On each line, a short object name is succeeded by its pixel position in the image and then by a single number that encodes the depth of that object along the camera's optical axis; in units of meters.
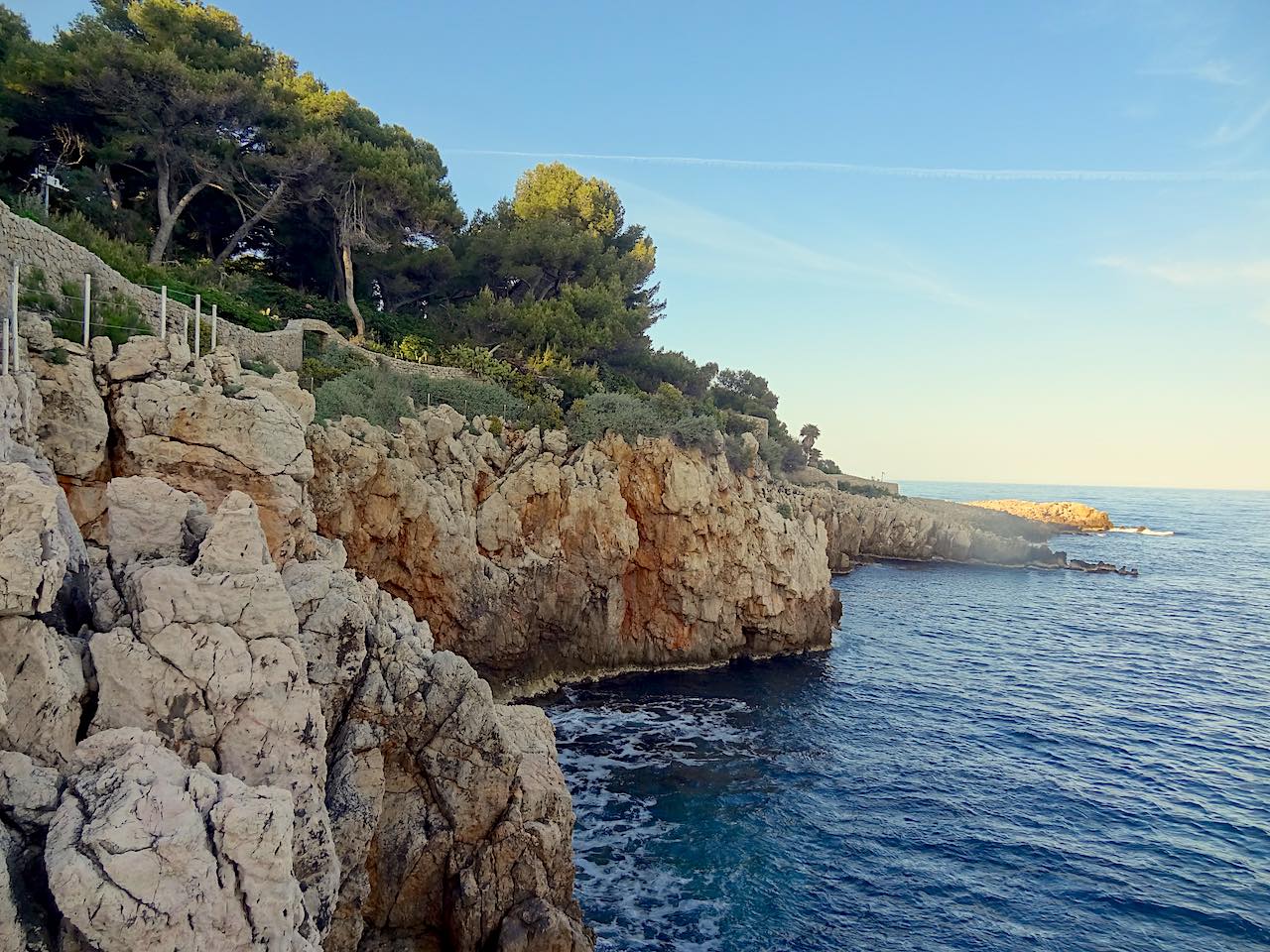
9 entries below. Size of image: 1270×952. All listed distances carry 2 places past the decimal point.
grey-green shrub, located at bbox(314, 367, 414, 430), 25.34
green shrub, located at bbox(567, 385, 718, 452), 31.20
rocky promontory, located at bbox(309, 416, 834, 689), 23.08
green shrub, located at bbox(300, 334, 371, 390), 30.64
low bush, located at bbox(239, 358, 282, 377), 20.09
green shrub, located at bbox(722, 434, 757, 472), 34.38
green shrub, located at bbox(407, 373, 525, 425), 32.97
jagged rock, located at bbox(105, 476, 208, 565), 9.79
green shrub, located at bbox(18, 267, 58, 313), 15.07
